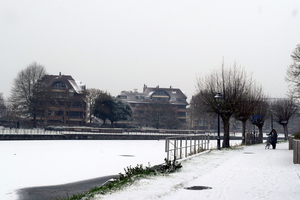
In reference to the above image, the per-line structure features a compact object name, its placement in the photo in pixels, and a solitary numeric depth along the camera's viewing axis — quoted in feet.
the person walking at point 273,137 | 96.02
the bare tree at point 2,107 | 313.87
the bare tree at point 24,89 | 231.09
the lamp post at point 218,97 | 90.11
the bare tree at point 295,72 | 124.57
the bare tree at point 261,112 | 143.02
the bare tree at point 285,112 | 179.90
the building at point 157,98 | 413.18
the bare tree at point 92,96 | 282.17
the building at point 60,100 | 235.61
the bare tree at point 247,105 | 111.10
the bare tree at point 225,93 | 106.63
